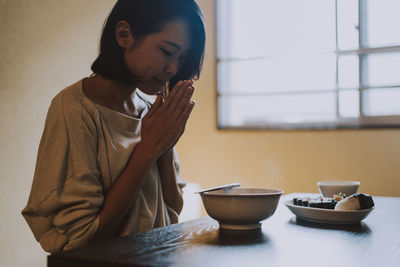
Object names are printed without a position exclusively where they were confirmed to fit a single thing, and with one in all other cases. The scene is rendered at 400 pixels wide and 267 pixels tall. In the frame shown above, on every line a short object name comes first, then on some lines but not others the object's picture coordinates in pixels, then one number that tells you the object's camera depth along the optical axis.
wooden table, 0.61
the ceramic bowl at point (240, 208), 0.79
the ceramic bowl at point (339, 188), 1.27
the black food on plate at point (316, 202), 0.97
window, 2.99
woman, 0.93
